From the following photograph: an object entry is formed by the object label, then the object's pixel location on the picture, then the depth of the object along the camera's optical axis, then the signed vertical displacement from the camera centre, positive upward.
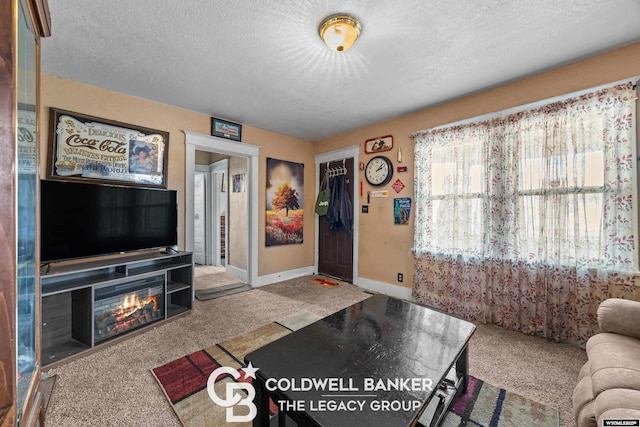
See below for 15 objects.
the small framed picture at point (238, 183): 4.30 +0.56
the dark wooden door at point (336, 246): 4.03 -0.54
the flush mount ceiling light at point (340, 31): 1.63 +1.24
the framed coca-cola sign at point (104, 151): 2.31 +0.66
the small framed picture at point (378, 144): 3.49 +1.03
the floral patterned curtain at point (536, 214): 1.96 +0.01
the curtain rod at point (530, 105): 1.93 +1.04
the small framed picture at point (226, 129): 3.38 +1.21
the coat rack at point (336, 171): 4.11 +0.75
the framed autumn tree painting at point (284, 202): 4.04 +0.21
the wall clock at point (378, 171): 3.49 +0.64
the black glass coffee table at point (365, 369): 0.91 -0.69
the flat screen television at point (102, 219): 2.03 -0.04
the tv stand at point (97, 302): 1.99 -0.77
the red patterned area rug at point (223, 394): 1.39 -1.14
